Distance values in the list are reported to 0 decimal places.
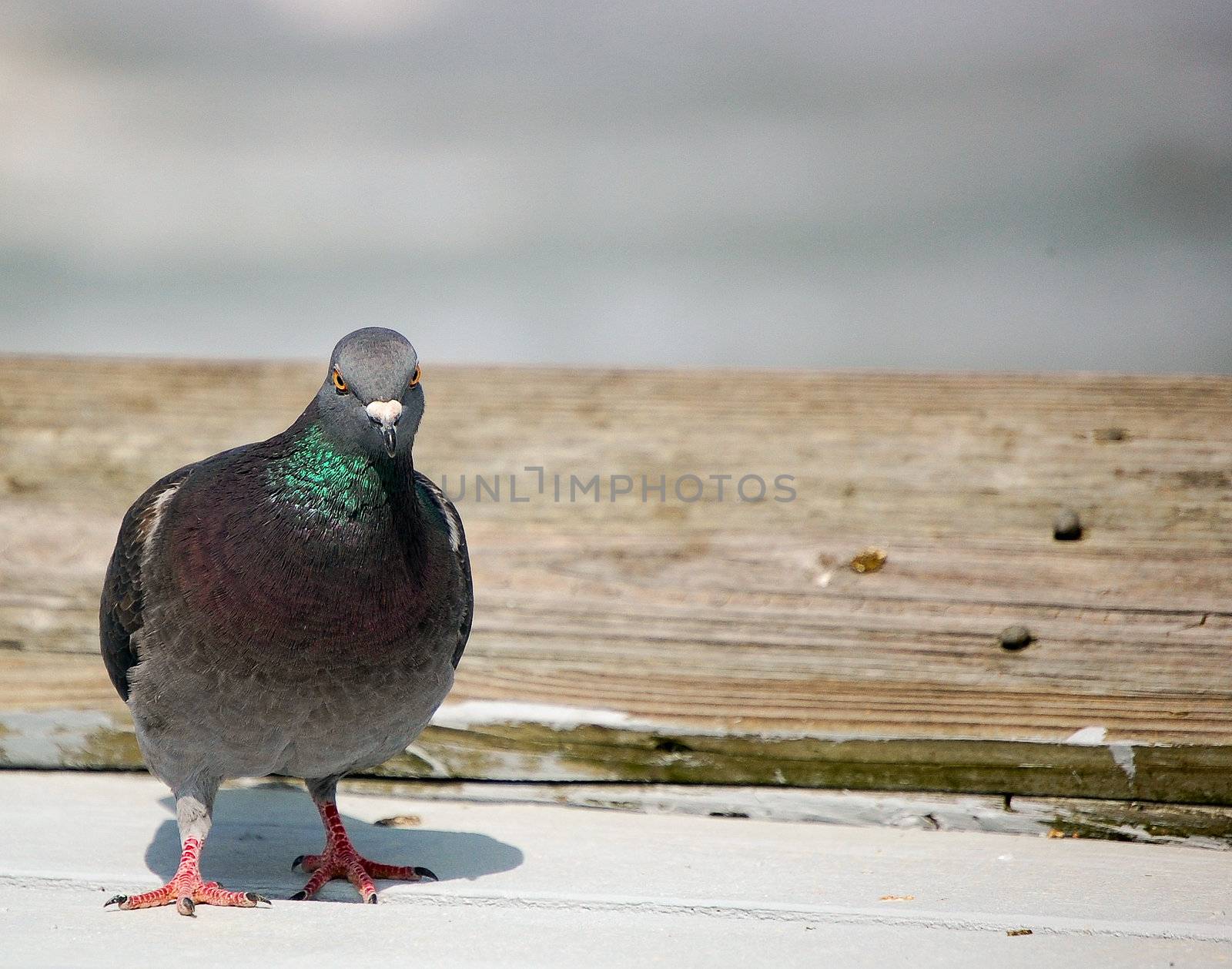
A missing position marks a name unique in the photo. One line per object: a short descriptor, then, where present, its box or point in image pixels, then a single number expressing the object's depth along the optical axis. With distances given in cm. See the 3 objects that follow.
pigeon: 587
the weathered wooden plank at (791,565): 659
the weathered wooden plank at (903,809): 620
